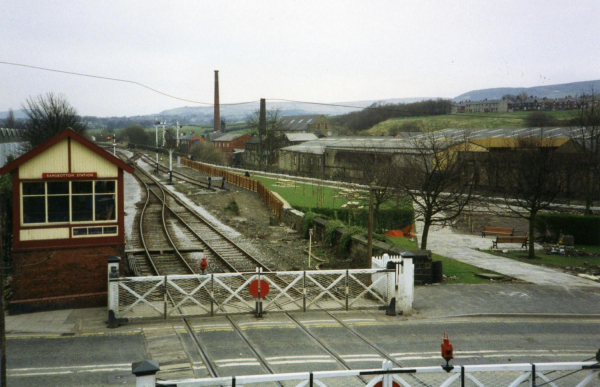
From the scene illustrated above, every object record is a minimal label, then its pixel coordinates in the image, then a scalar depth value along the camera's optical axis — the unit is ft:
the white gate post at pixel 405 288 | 48.39
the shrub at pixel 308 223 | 89.14
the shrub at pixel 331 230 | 77.30
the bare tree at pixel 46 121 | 172.45
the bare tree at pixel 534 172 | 92.07
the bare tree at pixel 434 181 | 80.43
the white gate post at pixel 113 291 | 42.27
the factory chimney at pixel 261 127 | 268.41
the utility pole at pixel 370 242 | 55.60
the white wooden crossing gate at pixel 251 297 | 44.32
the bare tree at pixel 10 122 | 313.73
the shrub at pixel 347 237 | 70.60
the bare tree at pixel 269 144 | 274.36
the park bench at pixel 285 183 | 161.79
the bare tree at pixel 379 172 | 103.55
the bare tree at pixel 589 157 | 130.82
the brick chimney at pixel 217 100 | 404.08
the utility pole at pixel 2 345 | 27.48
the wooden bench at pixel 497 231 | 116.37
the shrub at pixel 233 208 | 115.13
